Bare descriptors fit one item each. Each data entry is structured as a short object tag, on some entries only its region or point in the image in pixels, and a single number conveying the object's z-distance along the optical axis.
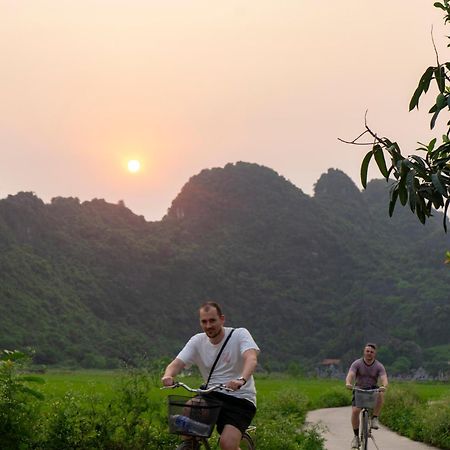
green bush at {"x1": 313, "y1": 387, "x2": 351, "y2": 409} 29.94
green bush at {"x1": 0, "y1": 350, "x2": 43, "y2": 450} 7.93
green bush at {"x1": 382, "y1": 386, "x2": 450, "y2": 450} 13.50
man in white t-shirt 5.50
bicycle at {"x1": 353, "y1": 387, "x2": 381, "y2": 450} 10.35
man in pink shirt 10.88
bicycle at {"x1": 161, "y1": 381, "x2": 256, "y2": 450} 5.08
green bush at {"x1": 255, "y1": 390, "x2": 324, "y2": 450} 9.88
